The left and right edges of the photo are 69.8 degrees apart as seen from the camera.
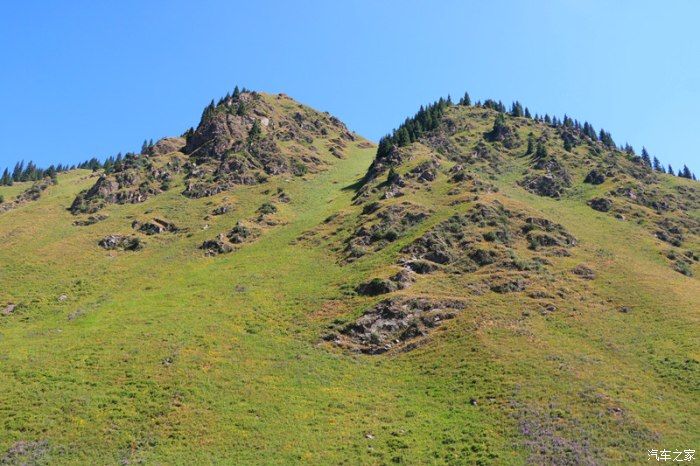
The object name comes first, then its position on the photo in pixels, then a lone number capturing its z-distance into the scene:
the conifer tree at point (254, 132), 165.50
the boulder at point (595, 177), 143.38
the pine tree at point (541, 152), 158.25
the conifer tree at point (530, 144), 169.88
